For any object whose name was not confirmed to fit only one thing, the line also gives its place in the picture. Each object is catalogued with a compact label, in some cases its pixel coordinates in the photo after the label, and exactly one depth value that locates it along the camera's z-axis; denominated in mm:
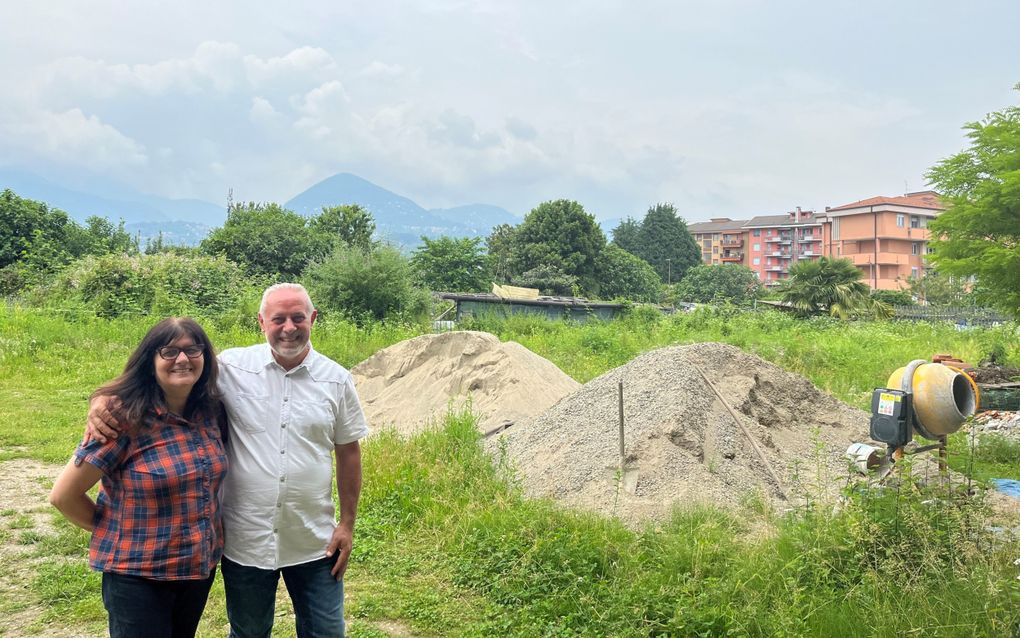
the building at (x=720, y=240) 84938
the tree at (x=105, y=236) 32406
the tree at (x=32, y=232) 28156
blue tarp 5519
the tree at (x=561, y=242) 42781
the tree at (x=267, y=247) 32531
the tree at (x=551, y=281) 41375
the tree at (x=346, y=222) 46000
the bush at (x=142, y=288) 17141
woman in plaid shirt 2309
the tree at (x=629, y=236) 69438
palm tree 27625
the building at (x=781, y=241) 75125
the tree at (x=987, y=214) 9094
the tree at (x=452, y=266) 39281
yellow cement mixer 4848
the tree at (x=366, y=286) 17453
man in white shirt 2559
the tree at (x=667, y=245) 67562
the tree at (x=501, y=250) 44656
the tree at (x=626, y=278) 45469
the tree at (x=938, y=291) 40281
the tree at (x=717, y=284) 57509
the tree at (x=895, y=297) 38231
